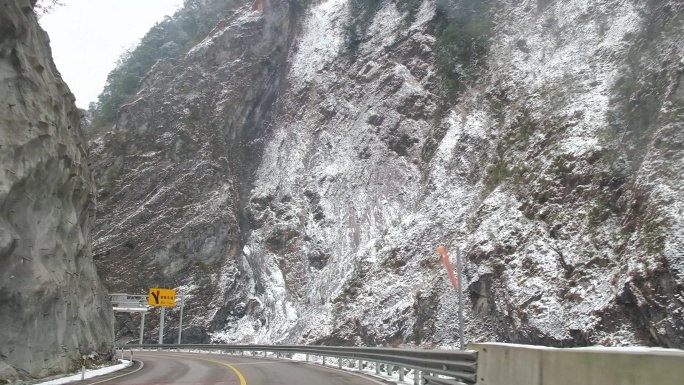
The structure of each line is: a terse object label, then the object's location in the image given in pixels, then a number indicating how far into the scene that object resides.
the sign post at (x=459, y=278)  17.86
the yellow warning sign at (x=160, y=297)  39.22
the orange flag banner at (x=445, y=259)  19.44
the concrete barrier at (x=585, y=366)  3.77
